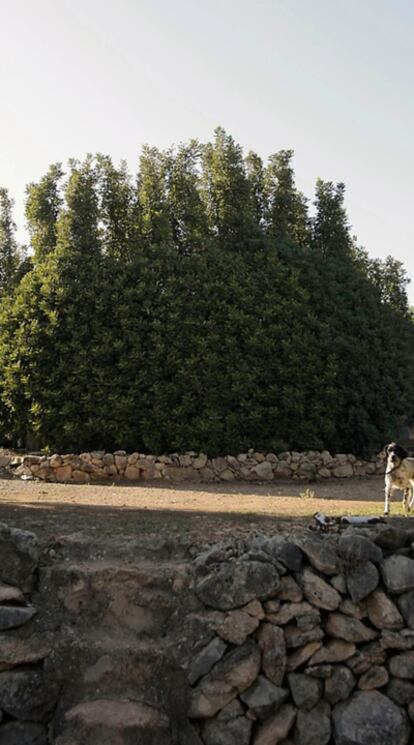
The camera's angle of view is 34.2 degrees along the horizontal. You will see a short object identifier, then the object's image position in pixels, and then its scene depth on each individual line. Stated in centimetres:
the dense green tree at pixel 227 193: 1755
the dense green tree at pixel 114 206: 1700
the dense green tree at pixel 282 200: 1873
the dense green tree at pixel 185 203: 1691
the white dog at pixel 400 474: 938
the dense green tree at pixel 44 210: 1767
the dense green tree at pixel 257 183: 1888
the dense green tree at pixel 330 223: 1903
